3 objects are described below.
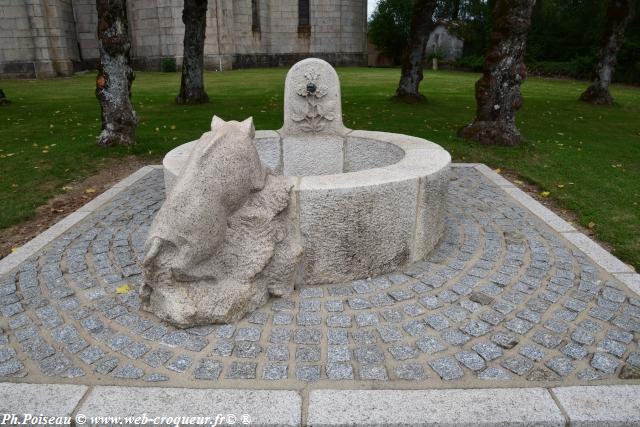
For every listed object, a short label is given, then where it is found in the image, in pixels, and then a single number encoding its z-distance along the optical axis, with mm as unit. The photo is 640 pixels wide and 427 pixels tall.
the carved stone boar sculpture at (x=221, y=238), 3221
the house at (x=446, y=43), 32844
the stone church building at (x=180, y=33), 22844
